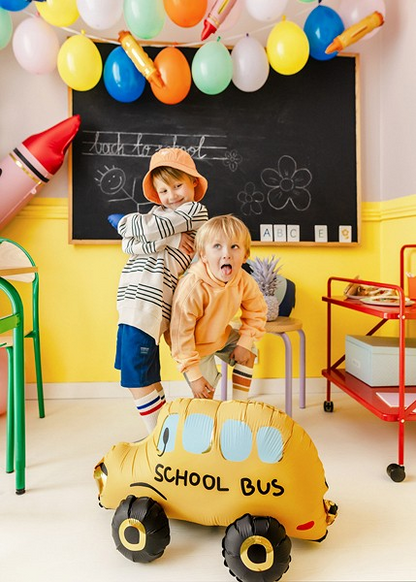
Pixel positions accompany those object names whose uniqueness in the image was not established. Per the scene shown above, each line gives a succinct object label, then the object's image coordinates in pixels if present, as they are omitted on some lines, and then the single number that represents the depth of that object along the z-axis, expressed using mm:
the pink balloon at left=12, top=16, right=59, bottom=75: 2193
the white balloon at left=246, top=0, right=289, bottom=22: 2111
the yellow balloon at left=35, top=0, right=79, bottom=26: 2023
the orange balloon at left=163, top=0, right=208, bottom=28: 2002
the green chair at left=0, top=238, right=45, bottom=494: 1481
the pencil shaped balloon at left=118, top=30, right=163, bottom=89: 2172
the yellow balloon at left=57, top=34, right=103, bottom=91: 2176
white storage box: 1939
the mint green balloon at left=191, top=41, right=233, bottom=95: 2203
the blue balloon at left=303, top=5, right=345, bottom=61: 2309
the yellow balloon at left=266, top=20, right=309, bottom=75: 2223
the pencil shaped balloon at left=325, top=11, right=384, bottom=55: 2230
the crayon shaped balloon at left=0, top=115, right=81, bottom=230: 2293
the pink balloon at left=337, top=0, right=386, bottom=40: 2277
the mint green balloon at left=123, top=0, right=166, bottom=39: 1977
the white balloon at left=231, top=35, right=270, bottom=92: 2295
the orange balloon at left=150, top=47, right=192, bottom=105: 2213
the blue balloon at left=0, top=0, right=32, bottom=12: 2045
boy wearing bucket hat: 1655
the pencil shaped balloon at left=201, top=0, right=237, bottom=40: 2072
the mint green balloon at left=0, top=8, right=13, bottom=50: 2129
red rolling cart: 1651
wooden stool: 2170
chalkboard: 2518
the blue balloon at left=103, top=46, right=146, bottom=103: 2262
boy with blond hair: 1581
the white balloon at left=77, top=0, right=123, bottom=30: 1974
